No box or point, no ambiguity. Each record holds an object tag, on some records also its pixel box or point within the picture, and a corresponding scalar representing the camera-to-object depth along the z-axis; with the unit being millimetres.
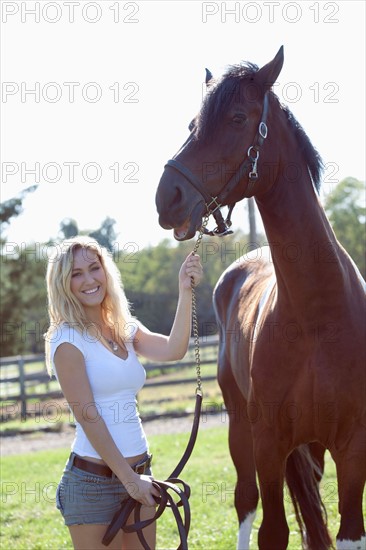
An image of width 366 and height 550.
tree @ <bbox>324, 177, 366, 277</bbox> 33688
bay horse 2838
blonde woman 2607
